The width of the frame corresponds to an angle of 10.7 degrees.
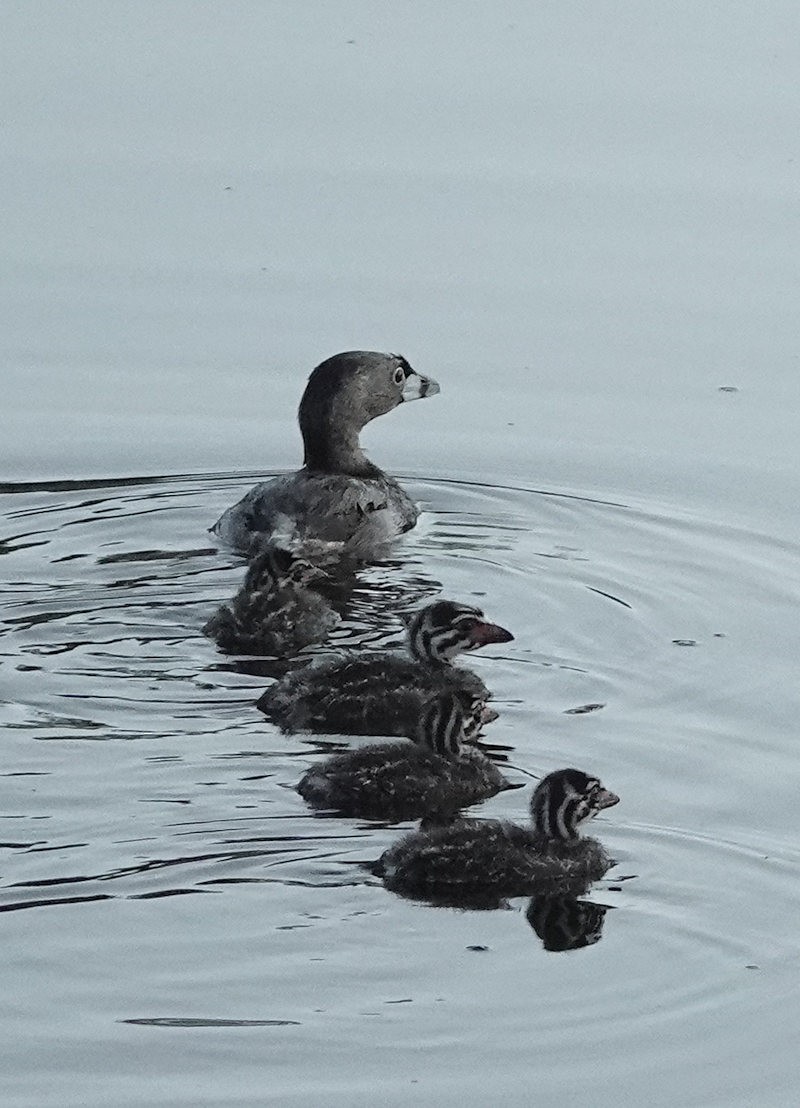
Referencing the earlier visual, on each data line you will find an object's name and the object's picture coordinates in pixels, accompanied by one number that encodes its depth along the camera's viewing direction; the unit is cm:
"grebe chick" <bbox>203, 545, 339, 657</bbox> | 1743
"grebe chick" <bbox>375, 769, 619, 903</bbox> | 1339
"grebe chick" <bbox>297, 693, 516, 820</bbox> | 1446
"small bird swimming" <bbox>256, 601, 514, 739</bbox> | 1589
